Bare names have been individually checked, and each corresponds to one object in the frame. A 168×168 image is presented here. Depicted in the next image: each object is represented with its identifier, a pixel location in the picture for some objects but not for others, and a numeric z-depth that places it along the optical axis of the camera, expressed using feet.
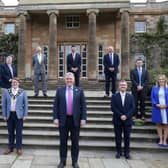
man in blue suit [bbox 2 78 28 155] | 24.81
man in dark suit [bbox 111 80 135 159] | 24.48
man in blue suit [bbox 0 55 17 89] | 32.09
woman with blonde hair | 27.06
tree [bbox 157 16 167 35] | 78.86
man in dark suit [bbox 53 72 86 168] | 21.27
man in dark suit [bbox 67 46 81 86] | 37.88
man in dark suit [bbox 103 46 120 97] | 36.50
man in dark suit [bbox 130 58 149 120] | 31.45
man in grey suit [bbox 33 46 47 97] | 38.03
